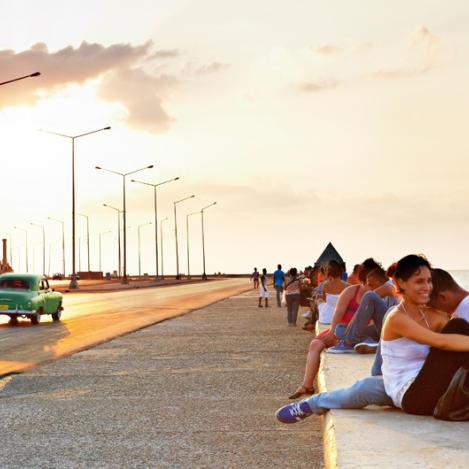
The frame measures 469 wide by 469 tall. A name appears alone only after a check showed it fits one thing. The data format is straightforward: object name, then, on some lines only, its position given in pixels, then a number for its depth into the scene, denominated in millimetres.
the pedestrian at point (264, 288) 36822
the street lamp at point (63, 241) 143500
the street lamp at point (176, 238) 129275
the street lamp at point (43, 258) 169812
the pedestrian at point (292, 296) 24766
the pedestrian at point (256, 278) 64012
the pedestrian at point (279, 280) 35603
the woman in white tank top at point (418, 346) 7023
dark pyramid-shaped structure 31875
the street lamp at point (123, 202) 86938
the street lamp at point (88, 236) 146562
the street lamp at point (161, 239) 114838
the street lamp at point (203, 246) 138375
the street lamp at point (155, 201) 103800
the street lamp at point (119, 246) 112338
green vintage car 27422
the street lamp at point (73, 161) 71312
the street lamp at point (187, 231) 140562
